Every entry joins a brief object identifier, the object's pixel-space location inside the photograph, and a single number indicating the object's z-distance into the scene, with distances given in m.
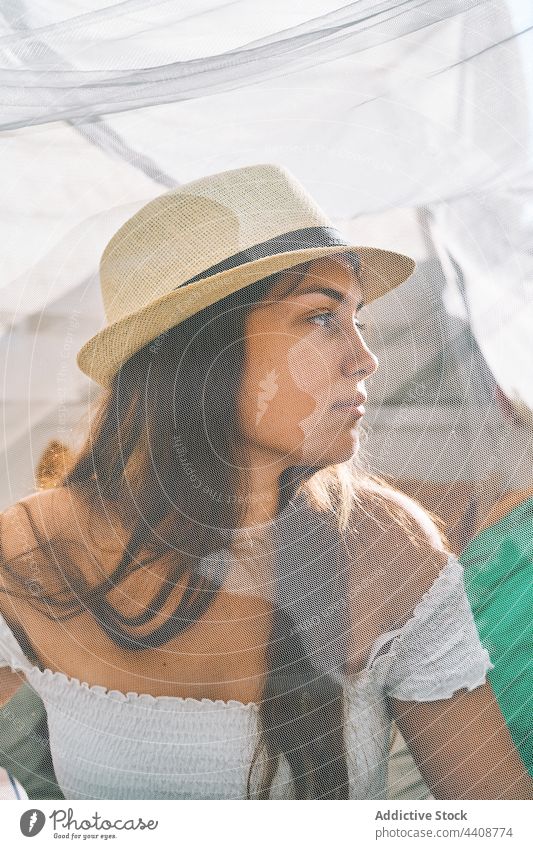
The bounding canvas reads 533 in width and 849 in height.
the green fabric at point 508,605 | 0.82
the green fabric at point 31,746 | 0.84
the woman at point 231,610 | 0.80
